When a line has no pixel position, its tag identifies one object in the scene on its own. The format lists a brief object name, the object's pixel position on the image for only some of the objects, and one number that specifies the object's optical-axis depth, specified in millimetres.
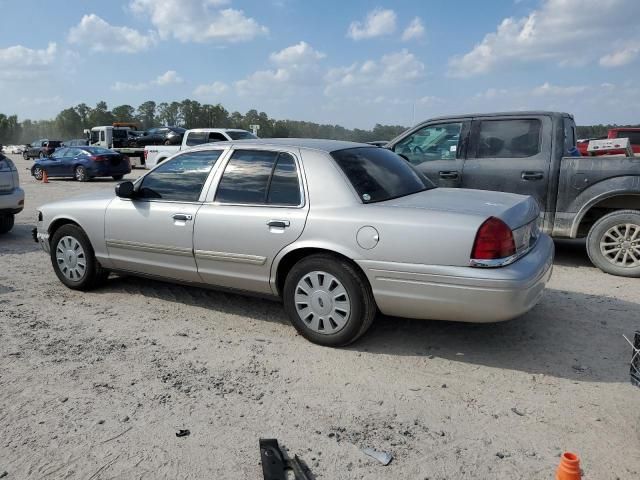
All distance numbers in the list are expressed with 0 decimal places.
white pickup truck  17469
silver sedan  3566
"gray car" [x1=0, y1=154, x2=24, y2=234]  8453
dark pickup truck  6121
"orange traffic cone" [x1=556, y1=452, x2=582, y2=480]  2328
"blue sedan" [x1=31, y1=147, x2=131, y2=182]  19719
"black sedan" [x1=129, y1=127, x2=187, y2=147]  30473
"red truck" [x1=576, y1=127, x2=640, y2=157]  13124
